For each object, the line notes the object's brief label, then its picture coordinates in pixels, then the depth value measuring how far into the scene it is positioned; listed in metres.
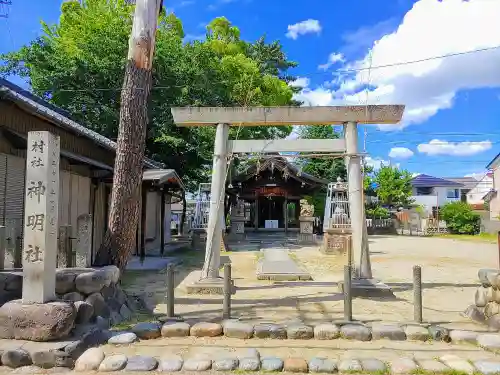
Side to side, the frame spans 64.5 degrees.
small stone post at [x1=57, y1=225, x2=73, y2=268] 6.51
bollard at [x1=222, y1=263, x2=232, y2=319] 6.25
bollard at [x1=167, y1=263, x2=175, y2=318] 6.26
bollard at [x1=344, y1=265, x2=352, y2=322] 5.99
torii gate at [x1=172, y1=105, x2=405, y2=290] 8.76
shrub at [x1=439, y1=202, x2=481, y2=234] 32.19
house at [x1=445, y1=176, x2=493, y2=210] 46.46
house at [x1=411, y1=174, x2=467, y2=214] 50.50
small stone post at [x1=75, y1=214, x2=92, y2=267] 6.69
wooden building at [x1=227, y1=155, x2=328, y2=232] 25.69
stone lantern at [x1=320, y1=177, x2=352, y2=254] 17.36
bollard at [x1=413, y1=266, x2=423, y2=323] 6.04
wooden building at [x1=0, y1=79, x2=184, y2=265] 8.39
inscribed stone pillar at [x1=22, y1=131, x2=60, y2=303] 5.14
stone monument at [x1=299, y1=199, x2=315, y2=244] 22.42
